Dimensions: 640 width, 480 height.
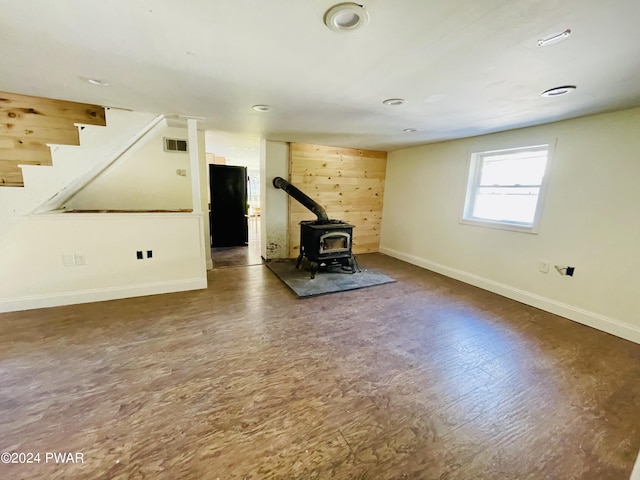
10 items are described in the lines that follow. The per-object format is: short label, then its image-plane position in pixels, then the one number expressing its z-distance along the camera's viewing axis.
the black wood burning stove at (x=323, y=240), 3.88
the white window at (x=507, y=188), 3.23
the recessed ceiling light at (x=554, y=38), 1.33
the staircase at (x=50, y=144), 2.61
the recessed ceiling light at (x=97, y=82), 2.04
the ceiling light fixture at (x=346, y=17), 1.18
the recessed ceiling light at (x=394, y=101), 2.32
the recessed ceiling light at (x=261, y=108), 2.61
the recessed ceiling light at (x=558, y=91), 1.98
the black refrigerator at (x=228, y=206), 5.53
